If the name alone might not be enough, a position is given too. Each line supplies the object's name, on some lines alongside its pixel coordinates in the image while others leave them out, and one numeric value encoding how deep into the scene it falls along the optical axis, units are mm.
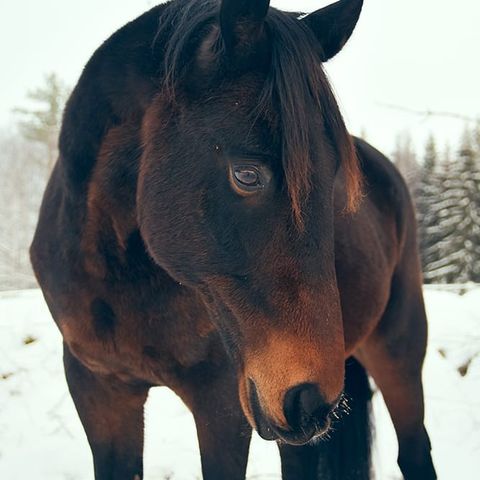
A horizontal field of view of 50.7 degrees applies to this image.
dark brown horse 1308
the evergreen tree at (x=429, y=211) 22766
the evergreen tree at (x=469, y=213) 20984
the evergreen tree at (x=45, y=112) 21156
